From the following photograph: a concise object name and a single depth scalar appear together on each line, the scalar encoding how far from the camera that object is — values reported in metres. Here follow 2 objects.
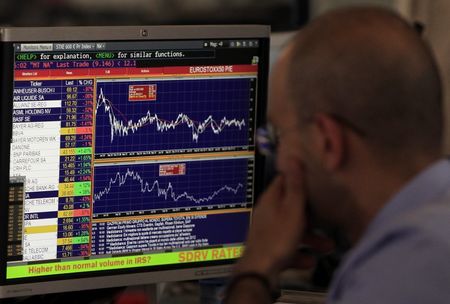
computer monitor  2.43
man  2.04
